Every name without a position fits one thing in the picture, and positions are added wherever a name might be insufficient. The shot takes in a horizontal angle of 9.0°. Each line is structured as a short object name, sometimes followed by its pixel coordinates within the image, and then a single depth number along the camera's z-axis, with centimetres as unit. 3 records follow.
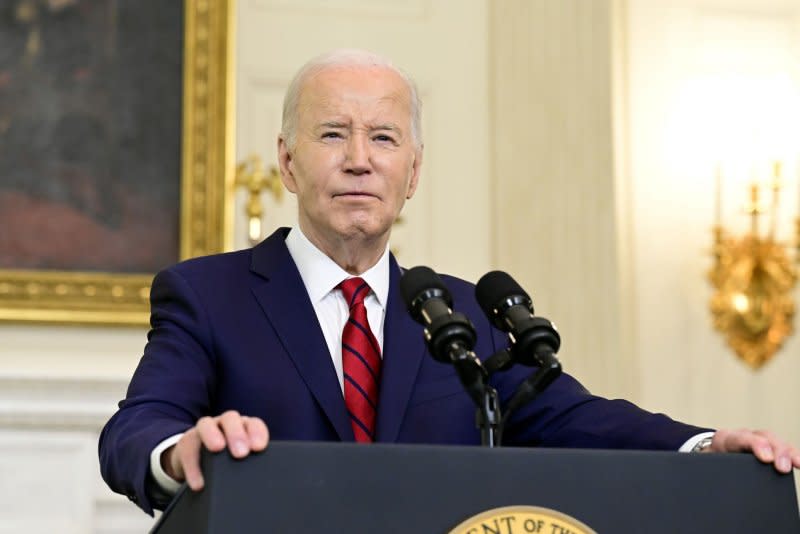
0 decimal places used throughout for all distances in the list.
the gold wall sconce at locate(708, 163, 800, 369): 803
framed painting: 748
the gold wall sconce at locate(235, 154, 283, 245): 748
